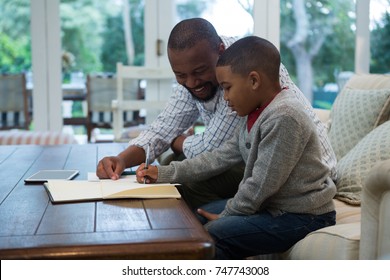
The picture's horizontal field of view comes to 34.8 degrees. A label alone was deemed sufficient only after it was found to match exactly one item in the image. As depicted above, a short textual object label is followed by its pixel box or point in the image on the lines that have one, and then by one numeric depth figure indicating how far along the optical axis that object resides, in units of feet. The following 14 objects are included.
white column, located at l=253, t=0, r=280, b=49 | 15.67
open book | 5.00
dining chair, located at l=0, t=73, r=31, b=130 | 15.34
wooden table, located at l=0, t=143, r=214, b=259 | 3.65
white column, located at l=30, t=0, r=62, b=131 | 15.19
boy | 5.39
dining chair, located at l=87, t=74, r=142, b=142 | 15.51
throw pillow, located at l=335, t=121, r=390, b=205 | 7.23
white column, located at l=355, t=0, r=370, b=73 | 15.94
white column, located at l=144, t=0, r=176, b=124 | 15.42
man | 6.38
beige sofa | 4.85
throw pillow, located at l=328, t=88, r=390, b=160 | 8.14
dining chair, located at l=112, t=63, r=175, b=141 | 14.43
